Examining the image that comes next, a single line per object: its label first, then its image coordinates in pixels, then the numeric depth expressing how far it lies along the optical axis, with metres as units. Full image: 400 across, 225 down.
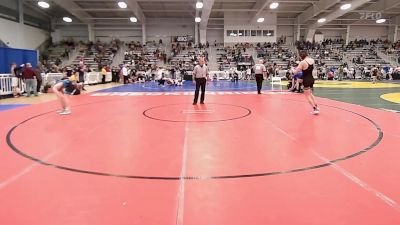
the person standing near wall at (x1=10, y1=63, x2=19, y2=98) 14.09
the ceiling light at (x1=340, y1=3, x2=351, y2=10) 26.23
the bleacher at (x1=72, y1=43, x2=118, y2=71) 35.50
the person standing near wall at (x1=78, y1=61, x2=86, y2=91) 18.48
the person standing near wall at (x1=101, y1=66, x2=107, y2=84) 25.53
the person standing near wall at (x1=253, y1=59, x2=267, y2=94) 14.38
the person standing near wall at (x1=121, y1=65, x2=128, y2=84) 24.86
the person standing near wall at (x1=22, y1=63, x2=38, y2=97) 13.48
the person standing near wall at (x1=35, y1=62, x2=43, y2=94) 15.08
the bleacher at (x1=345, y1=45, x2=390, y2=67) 36.60
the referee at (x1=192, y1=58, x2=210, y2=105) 10.89
